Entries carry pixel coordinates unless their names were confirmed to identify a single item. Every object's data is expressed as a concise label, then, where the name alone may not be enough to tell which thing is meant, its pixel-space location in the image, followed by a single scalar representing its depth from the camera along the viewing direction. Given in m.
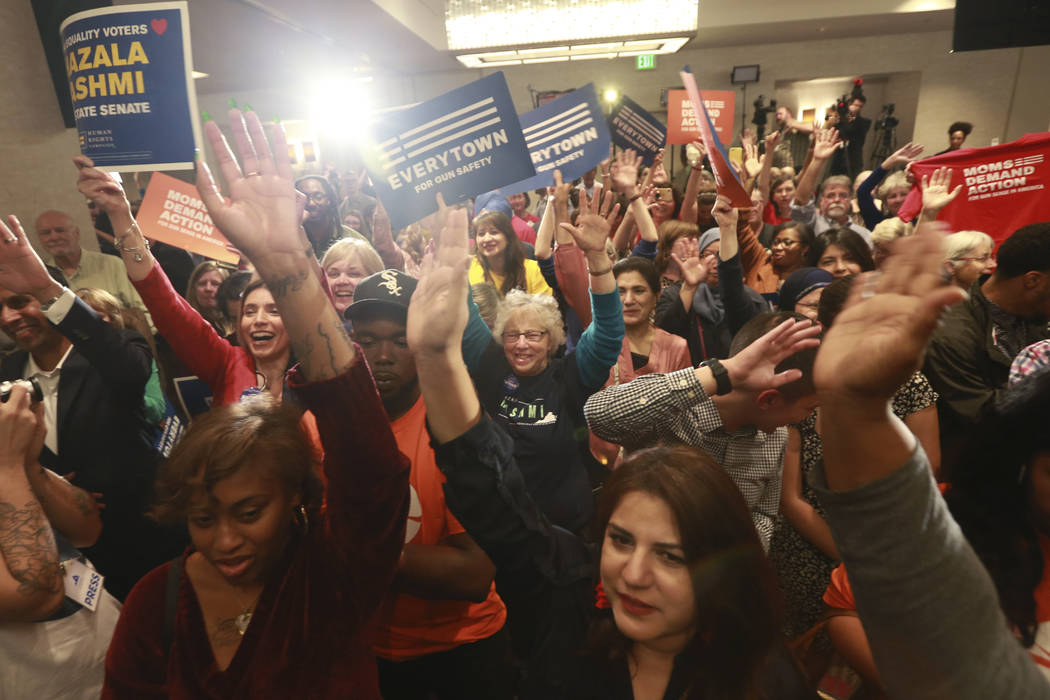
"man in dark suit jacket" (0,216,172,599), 1.85
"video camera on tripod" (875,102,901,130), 10.19
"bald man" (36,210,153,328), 3.43
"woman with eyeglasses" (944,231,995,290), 2.91
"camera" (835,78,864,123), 9.12
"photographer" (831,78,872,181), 9.17
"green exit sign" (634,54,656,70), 10.34
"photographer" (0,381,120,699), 1.22
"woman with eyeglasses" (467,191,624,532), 2.06
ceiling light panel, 5.87
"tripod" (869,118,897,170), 10.31
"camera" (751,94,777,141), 10.51
